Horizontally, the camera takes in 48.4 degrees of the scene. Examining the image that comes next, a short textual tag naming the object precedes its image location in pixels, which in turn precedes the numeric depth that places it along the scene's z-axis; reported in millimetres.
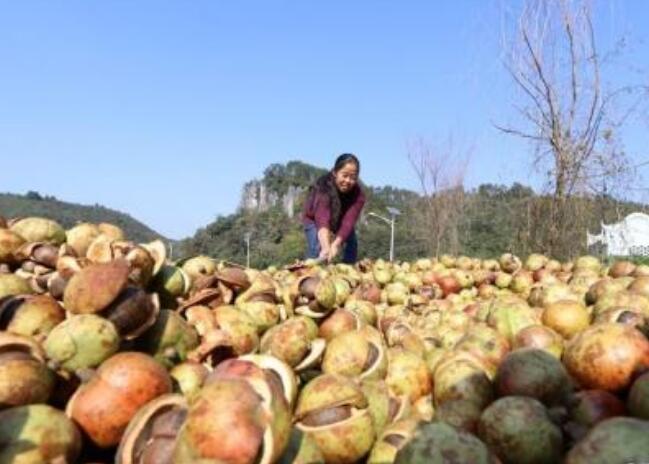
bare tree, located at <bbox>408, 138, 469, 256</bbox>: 29125
